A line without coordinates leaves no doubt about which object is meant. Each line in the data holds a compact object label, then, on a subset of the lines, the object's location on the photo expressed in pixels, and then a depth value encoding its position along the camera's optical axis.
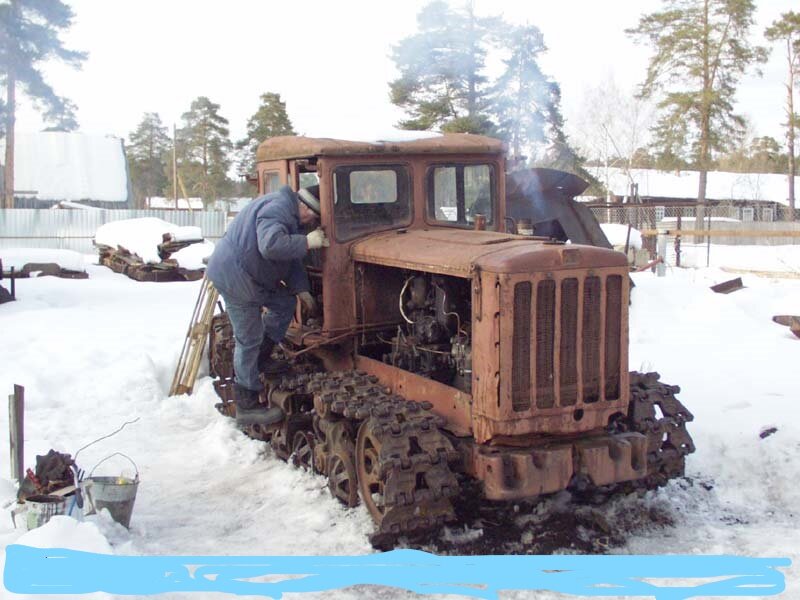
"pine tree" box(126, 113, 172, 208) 55.16
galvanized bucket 5.19
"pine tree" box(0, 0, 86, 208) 28.81
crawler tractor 5.04
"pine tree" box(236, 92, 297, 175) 36.22
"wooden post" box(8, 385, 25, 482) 5.15
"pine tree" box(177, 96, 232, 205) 44.19
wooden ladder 8.95
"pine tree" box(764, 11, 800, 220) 32.41
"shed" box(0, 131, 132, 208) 36.50
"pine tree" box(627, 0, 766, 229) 29.55
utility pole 37.41
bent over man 6.25
